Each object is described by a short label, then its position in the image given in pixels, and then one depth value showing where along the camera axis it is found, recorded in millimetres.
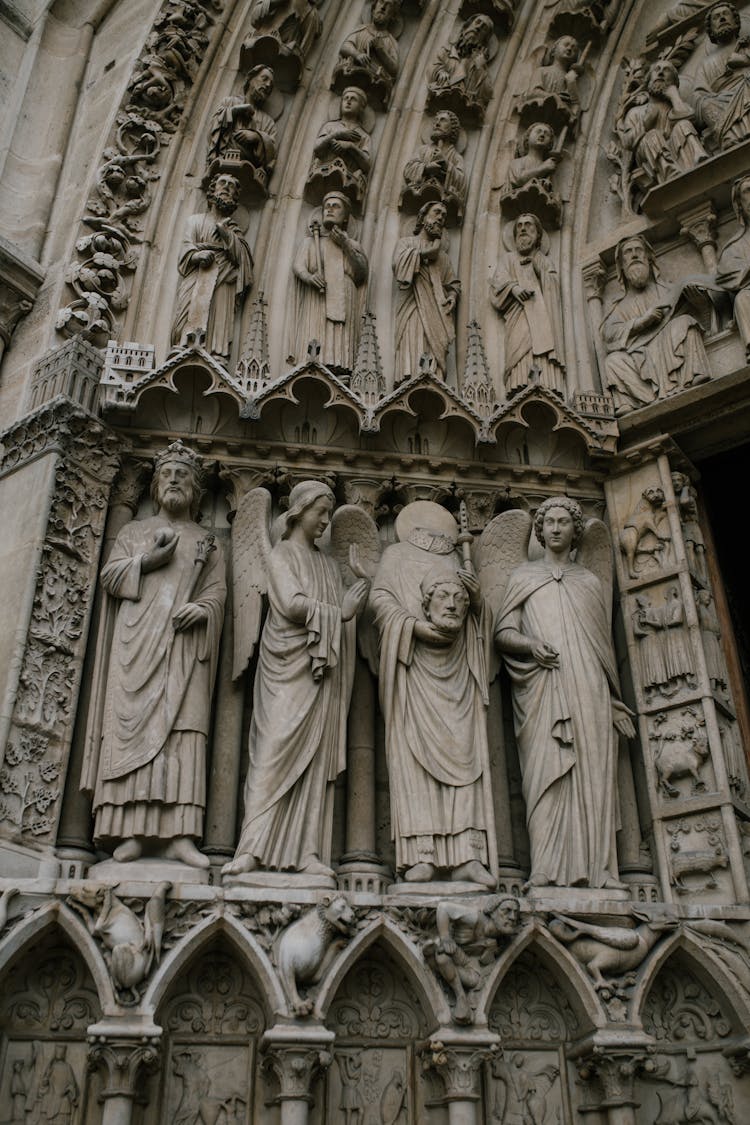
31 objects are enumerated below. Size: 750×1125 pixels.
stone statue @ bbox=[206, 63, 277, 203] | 6777
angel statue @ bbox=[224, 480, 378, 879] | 4949
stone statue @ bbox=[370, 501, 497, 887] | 5066
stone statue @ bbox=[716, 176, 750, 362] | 6312
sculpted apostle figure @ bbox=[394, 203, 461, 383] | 6551
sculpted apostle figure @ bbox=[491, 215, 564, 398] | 6645
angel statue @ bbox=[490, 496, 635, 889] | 5188
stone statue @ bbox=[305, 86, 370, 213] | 6930
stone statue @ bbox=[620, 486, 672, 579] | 6105
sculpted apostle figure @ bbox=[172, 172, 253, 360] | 6258
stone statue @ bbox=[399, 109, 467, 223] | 7070
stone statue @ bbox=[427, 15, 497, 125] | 7387
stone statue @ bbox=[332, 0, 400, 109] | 7246
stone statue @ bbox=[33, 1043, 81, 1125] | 4340
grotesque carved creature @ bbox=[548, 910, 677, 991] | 4789
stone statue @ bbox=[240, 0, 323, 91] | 7094
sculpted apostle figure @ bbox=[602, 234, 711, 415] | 6402
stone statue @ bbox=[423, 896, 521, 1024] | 4613
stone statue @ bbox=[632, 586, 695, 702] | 5711
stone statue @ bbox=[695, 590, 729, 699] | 5762
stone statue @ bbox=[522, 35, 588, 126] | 7441
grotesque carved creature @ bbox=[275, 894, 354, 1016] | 4484
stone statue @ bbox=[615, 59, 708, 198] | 7039
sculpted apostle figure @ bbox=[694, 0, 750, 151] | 6934
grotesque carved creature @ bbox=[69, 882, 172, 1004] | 4363
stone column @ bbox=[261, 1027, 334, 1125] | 4320
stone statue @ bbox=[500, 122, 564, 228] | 7230
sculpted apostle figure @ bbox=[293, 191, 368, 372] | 6469
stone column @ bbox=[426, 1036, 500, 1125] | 4449
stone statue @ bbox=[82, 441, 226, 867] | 4883
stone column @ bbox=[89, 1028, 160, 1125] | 4203
